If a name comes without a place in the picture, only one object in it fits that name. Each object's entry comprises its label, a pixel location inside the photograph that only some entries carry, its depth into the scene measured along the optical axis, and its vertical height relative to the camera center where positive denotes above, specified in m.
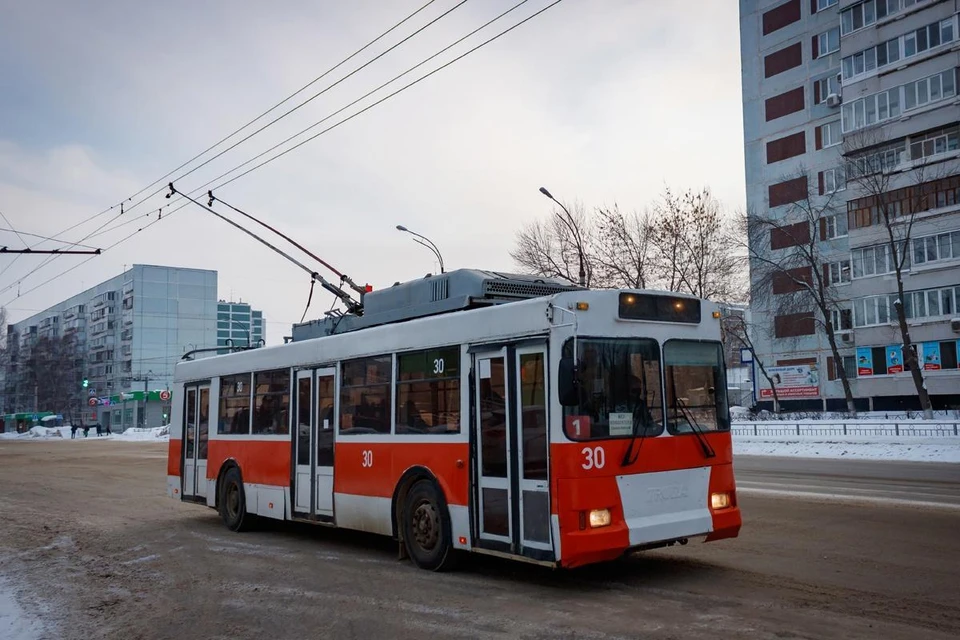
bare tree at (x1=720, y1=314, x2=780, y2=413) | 49.22 +3.80
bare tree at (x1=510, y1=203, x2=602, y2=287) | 47.50 +8.12
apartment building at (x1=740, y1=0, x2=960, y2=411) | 44.31 +12.36
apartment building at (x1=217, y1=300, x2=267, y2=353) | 163.75 +17.86
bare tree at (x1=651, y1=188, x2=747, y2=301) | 47.19 +7.99
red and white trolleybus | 7.83 -0.26
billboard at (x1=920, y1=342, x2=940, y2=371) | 44.94 +2.02
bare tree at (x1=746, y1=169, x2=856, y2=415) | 46.56 +7.78
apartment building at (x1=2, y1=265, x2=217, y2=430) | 109.75 +8.69
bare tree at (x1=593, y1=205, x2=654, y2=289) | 47.28 +7.95
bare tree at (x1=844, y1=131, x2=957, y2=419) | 43.06 +10.49
